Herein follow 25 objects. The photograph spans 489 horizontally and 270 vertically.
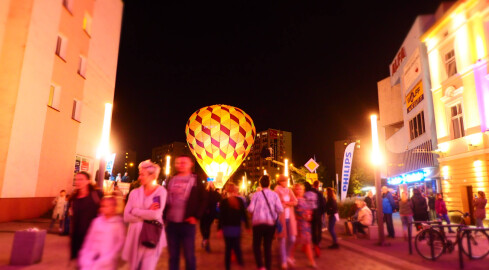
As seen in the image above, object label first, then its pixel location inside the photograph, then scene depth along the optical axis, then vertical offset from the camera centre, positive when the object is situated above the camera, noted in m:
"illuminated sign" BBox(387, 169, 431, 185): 26.91 +2.24
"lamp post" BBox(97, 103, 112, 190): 9.09 +1.25
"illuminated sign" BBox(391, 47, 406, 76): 35.30 +15.61
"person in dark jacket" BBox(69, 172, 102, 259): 5.03 -0.19
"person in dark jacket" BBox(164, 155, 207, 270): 5.06 -0.27
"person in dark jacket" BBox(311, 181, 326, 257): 9.09 -0.63
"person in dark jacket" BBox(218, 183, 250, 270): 6.92 -0.48
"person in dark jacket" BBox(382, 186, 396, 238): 12.90 -0.26
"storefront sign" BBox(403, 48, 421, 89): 29.78 +12.14
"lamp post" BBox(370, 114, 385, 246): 11.39 +1.29
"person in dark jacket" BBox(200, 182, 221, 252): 9.92 -0.67
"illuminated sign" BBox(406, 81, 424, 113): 29.17 +9.54
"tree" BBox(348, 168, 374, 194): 63.75 +4.26
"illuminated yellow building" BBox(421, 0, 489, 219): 19.88 +6.66
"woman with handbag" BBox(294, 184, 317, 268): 8.04 -0.44
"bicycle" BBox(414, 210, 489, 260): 8.60 -1.02
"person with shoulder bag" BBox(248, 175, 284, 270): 6.55 -0.40
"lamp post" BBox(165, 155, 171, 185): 18.78 +1.96
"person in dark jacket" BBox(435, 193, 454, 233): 16.03 -0.24
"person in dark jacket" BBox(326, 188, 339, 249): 10.59 -0.31
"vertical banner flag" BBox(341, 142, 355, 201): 21.08 +2.04
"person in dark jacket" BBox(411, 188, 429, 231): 12.84 -0.19
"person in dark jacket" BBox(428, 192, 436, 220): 19.03 -0.05
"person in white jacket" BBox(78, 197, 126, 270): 4.24 -0.56
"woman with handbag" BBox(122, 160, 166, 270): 4.59 -0.38
